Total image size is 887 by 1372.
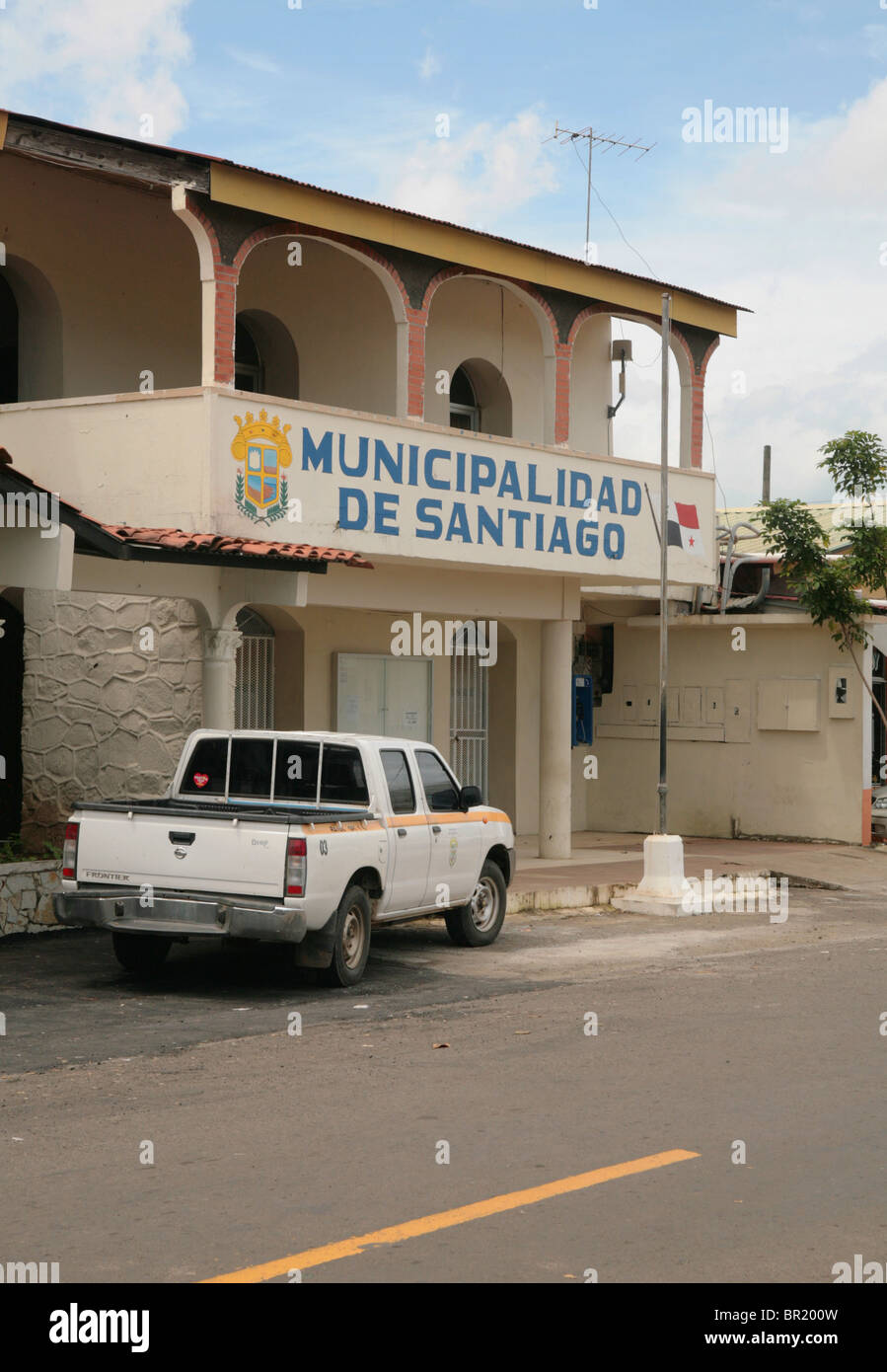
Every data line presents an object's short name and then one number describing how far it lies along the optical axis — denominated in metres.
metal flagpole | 16.44
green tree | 21.83
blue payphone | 23.92
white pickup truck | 10.63
